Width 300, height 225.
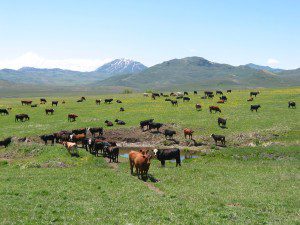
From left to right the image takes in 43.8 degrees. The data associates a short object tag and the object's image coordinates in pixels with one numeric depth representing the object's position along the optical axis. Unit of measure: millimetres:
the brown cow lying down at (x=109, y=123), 52281
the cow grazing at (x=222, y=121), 50250
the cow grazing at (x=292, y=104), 62256
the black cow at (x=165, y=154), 31688
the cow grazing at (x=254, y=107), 61538
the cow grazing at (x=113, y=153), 33906
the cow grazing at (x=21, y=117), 58562
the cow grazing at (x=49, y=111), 64962
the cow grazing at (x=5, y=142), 41375
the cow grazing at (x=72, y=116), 57106
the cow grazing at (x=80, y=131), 46106
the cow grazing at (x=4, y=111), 65438
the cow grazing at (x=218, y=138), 43406
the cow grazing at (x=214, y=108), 60456
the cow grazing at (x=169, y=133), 46475
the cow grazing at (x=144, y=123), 50275
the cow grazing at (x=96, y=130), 47312
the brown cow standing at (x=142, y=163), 25755
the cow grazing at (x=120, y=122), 53188
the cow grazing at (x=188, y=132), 45897
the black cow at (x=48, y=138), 42341
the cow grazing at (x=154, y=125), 49188
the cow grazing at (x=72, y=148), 34781
